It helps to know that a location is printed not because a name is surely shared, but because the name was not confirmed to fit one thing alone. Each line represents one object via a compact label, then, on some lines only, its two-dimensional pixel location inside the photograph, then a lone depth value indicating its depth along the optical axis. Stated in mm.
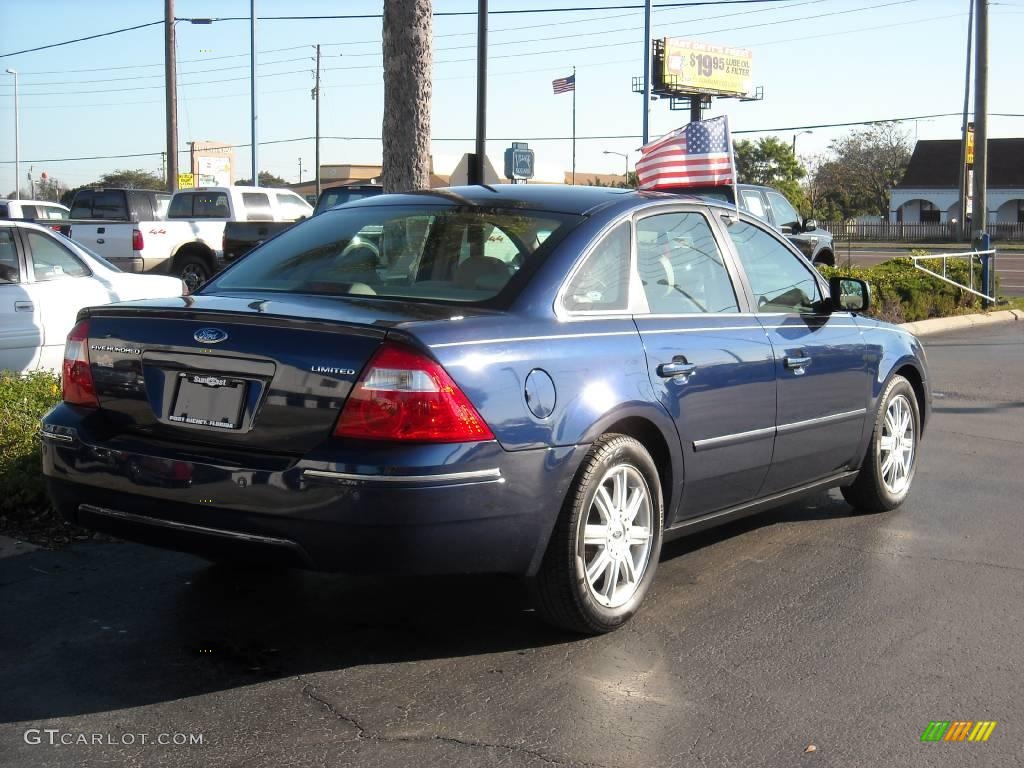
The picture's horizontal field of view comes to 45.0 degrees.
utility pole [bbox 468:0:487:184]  14508
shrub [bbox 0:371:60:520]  5992
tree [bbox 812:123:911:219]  87875
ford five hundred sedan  3912
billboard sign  66750
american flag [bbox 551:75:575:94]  45156
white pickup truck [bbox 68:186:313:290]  20328
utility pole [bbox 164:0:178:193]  29688
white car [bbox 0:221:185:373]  9609
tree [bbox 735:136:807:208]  72188
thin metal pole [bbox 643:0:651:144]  30938
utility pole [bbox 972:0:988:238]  23703
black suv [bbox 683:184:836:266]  20062
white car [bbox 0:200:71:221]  22812
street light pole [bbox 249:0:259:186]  37250
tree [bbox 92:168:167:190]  87188
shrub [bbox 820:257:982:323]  17295
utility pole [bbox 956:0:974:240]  42419
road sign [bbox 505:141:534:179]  17750
